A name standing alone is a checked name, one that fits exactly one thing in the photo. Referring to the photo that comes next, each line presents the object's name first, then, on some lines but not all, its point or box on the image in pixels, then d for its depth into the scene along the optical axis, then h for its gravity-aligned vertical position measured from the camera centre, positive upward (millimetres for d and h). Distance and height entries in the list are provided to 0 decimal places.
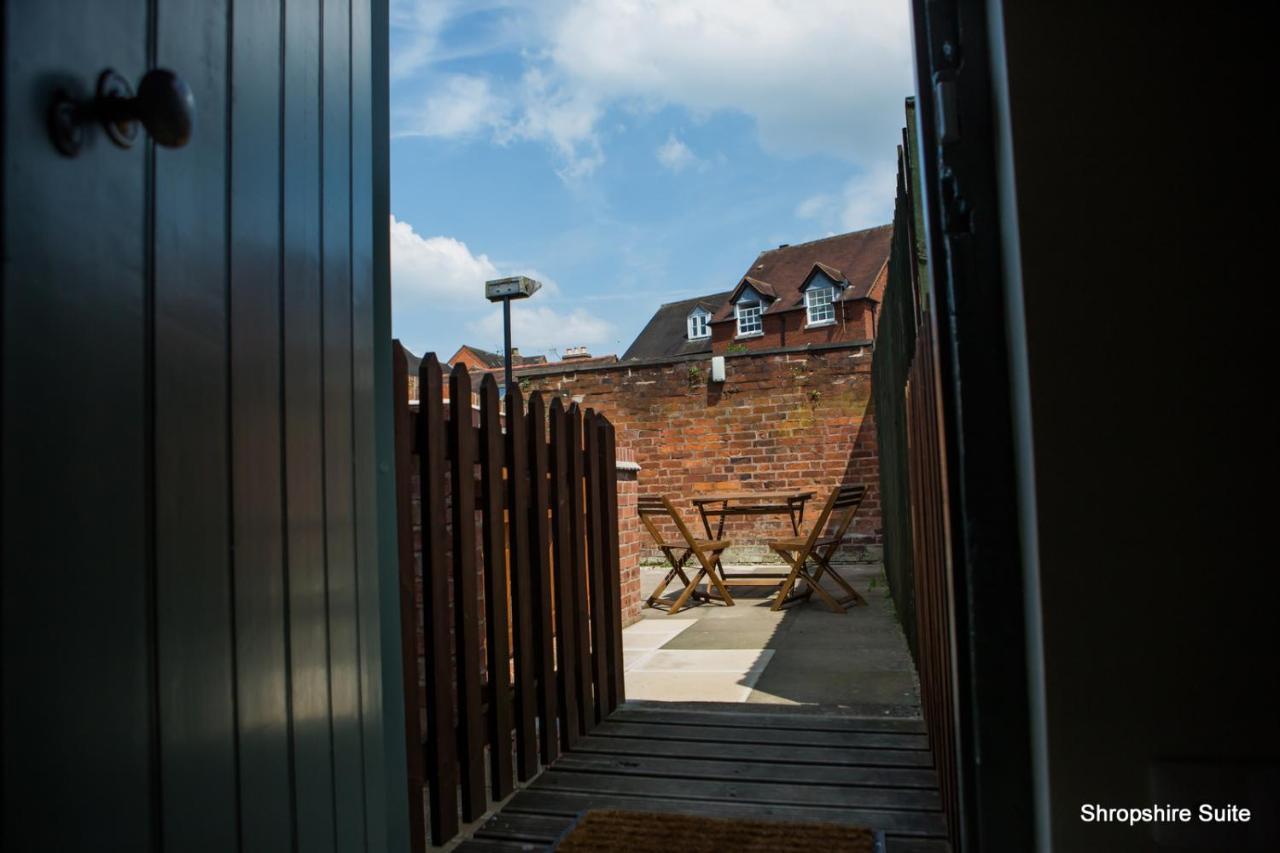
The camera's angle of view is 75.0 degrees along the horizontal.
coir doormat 2023 -912
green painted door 733 +50
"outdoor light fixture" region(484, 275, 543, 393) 10367 +2341
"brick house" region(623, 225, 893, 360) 25672 +5568
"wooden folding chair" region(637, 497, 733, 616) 6141 -585
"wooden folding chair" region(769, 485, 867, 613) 5906 -652
